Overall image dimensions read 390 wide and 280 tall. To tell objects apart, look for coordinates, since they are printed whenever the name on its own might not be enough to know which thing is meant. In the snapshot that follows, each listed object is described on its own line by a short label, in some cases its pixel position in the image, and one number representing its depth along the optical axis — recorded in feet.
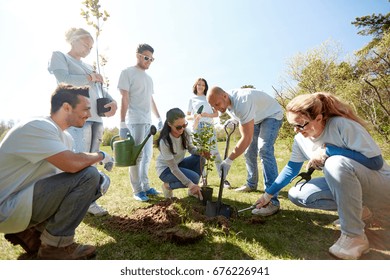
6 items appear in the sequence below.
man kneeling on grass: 5.55
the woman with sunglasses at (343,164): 6.30
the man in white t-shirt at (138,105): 11.78
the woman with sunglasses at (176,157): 10.16
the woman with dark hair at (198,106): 15.20
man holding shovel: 9.73
